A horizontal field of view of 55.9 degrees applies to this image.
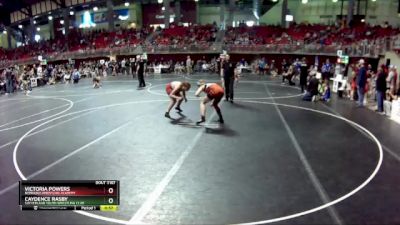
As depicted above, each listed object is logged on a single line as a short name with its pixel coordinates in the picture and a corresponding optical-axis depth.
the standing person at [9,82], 23.95
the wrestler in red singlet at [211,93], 12.36
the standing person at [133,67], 30.51
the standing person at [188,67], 32.38
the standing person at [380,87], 14.52
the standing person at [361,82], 15.61
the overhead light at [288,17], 42.51
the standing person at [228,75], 16.99
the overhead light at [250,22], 47.75
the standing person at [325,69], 22.14
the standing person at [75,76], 28.58
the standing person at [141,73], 22.09
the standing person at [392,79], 15.78
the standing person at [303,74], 19.70
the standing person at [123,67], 34.22
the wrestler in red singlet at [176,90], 13.84
